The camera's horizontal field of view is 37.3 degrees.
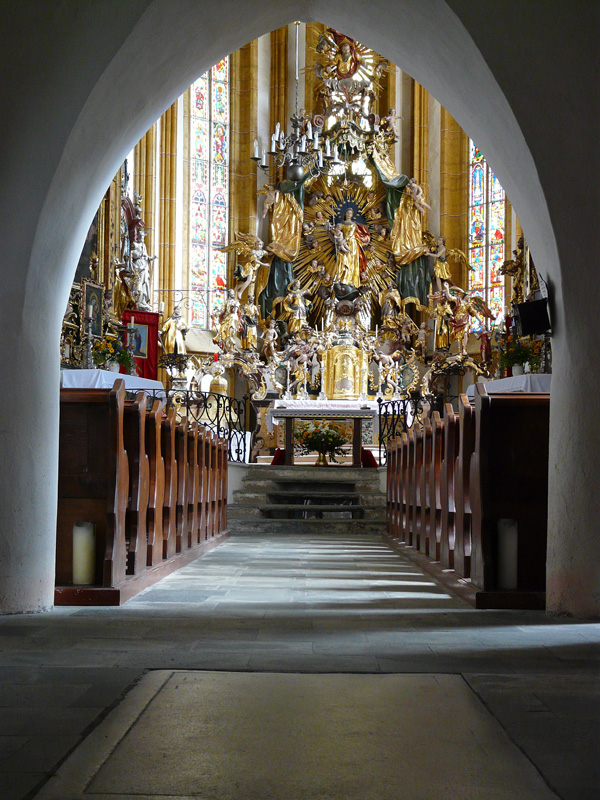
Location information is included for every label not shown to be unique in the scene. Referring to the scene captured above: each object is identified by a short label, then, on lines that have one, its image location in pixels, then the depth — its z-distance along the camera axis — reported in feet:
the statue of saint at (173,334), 53.42
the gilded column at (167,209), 58.90
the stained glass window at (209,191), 62.39
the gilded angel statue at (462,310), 56.59
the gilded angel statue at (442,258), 59.93
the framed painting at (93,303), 37.35
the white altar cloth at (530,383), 37.35
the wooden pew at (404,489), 25.88
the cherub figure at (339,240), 60.59
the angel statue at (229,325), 57.06
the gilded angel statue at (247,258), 59.26
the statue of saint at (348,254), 60.29
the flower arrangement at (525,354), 42.14
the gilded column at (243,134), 63.46
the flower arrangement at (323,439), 40.88
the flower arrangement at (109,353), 37.70
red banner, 46.80
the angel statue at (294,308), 58.75
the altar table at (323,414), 40.45
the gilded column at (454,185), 62.80
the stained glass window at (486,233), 60.64
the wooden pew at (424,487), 21.45
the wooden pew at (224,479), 31.65
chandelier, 48.60
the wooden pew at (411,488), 24.32
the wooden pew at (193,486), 22.84
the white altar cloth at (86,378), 33.50
